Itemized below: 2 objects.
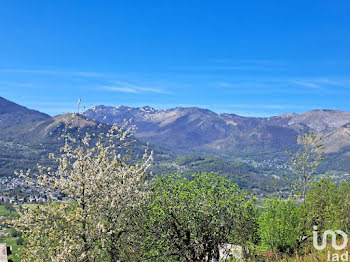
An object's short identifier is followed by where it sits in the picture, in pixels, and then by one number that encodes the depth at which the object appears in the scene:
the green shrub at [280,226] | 32.12
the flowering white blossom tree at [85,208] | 16.39
